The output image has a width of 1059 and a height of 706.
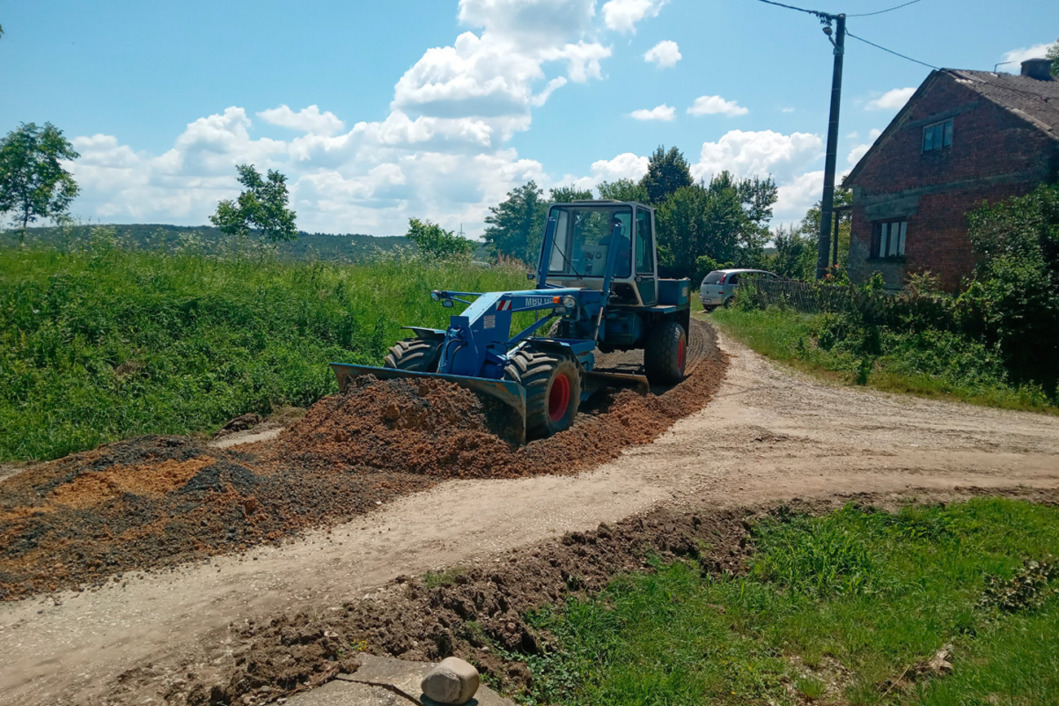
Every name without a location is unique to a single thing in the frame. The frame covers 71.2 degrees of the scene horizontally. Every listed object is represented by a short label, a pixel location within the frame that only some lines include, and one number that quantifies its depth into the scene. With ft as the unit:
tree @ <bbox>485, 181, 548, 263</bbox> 218.38
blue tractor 26.22
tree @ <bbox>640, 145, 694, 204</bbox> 160.35
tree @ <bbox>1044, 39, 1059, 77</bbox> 85.50
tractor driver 34.50
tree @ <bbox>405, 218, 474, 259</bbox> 139.60
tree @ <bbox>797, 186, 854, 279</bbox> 149.93
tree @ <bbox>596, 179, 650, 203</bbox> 156.35
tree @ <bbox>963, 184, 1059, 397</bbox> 43.21
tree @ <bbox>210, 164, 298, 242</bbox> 115.14
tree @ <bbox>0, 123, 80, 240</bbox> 80.12
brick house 68.74
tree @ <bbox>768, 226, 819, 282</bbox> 120.57
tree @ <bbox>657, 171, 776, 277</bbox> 130.00
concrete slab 11.07
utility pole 61.67
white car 85.87
